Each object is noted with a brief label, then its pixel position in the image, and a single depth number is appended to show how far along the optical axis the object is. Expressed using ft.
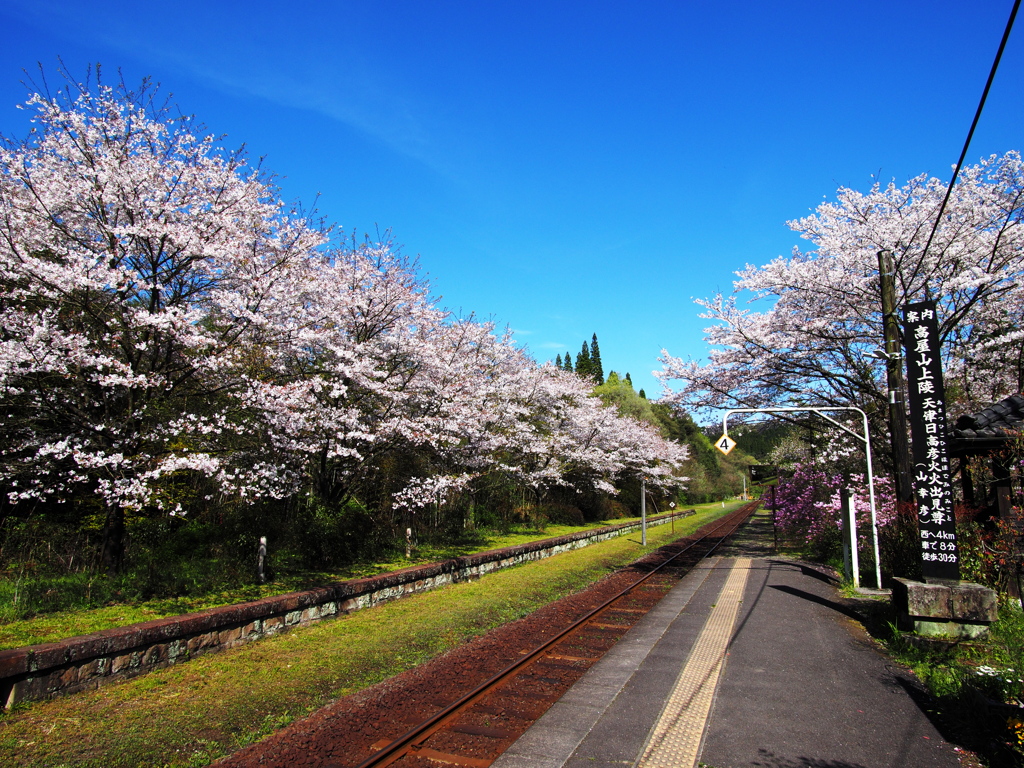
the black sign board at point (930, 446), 27.22
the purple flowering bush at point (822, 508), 49.55
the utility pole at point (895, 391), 34.81
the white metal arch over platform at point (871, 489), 37.63
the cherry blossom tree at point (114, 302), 28.25
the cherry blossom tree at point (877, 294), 44.93
